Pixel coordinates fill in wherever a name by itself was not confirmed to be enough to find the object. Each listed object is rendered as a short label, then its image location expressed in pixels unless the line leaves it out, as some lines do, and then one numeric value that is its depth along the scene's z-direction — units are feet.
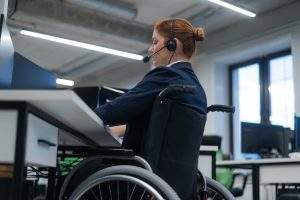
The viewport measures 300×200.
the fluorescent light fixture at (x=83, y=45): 21.58
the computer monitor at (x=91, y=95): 8.04
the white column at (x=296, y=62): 19.86
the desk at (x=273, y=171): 11.54
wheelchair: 4.42
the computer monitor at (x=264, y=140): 16.05
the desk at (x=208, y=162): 10.81
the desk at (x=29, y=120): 3.76
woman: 5.02
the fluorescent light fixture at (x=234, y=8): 17.90
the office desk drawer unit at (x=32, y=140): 3.79
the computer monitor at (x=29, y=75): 6.67
